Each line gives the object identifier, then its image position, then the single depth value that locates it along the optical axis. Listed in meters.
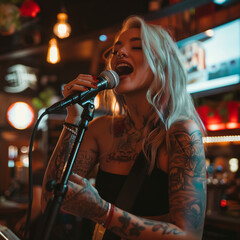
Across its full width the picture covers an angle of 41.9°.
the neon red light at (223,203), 4.34
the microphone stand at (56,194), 0.90
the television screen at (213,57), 2.83
